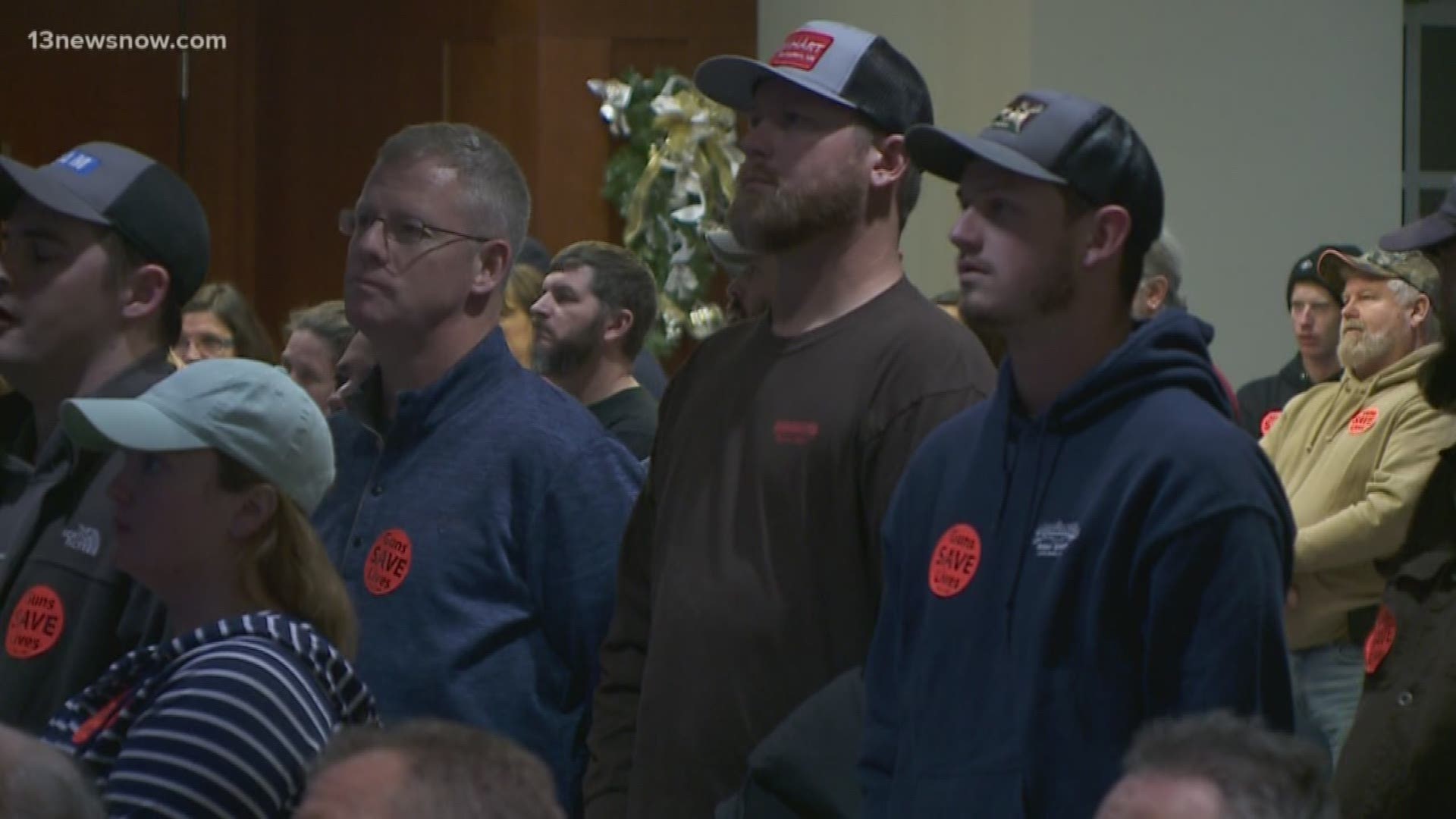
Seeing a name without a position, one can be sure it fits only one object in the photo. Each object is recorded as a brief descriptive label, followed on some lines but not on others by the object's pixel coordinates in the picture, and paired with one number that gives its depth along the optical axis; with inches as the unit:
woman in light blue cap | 183.9
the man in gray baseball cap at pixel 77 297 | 255.3
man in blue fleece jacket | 262.2
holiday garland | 688.4
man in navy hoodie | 196.5
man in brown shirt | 239.3
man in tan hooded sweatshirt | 452.8
